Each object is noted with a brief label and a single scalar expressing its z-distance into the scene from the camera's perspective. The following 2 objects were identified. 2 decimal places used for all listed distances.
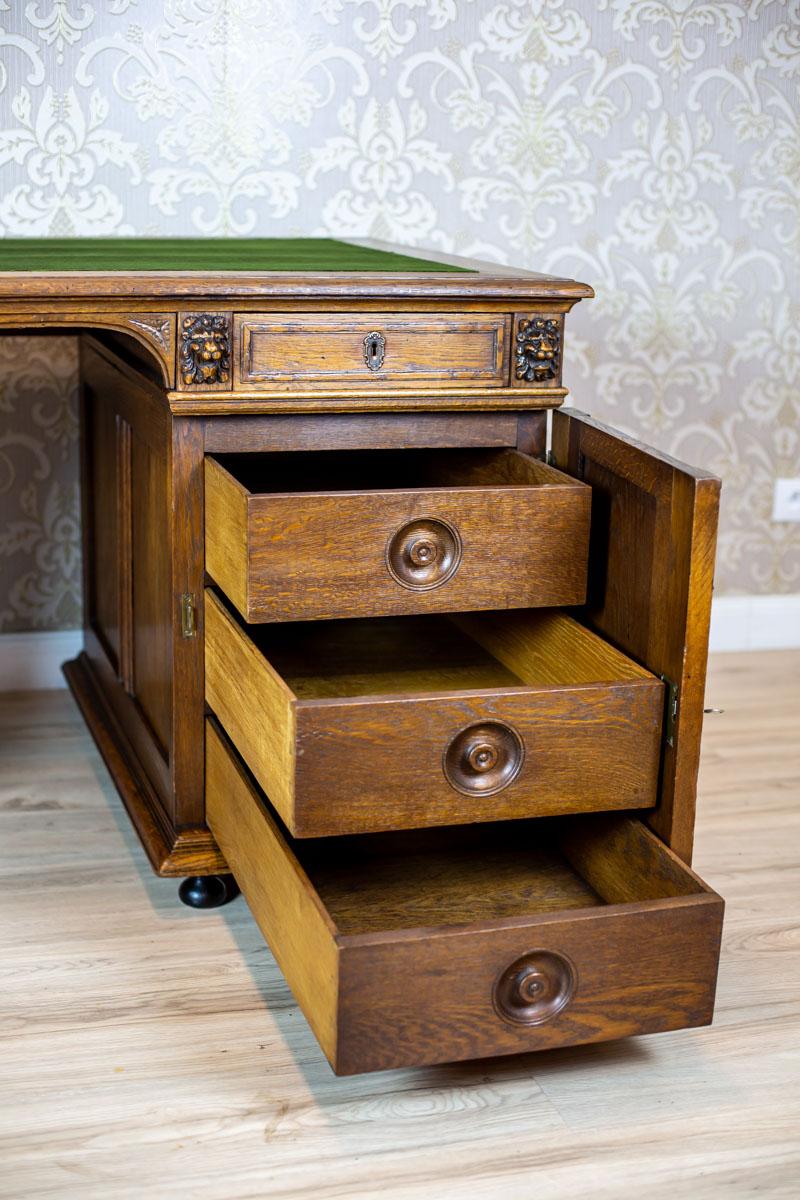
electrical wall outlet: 2.52
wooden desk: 1.14
